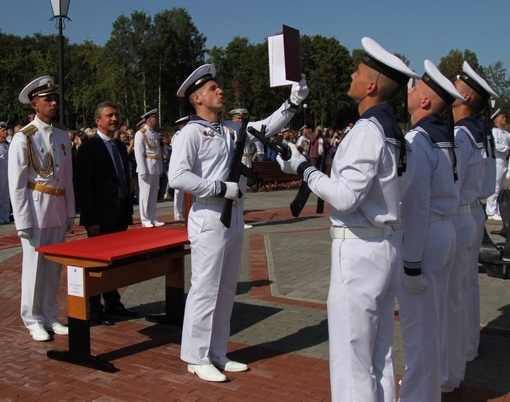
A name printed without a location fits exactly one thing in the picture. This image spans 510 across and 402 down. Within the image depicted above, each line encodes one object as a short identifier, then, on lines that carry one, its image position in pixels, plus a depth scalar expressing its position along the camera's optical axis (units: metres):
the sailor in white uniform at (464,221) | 4.48
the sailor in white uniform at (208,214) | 4.66
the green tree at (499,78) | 62.84
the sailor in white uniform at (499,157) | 13.25
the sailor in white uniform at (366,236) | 3.27
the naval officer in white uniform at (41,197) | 5.57
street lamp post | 10.81
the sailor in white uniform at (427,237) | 3.81
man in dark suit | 6.20
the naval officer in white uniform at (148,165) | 12.25
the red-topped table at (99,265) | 4.92
